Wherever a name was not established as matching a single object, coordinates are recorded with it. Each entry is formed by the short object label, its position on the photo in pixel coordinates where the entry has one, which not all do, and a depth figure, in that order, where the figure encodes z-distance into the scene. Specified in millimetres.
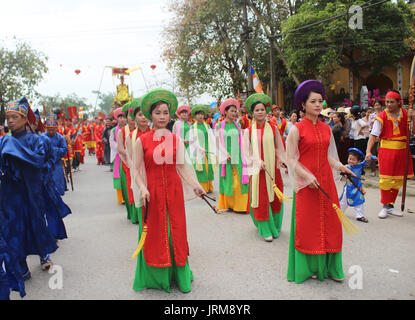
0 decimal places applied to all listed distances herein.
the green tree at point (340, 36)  16219
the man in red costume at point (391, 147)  5668
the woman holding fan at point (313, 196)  3383
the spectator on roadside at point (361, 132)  9961
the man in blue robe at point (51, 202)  4316
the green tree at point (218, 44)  20344
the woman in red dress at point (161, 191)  3285
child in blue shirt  5555
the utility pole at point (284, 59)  16891
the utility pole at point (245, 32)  16897
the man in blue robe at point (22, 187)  3705
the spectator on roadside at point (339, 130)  9438
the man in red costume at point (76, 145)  13766
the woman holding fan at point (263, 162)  4793
